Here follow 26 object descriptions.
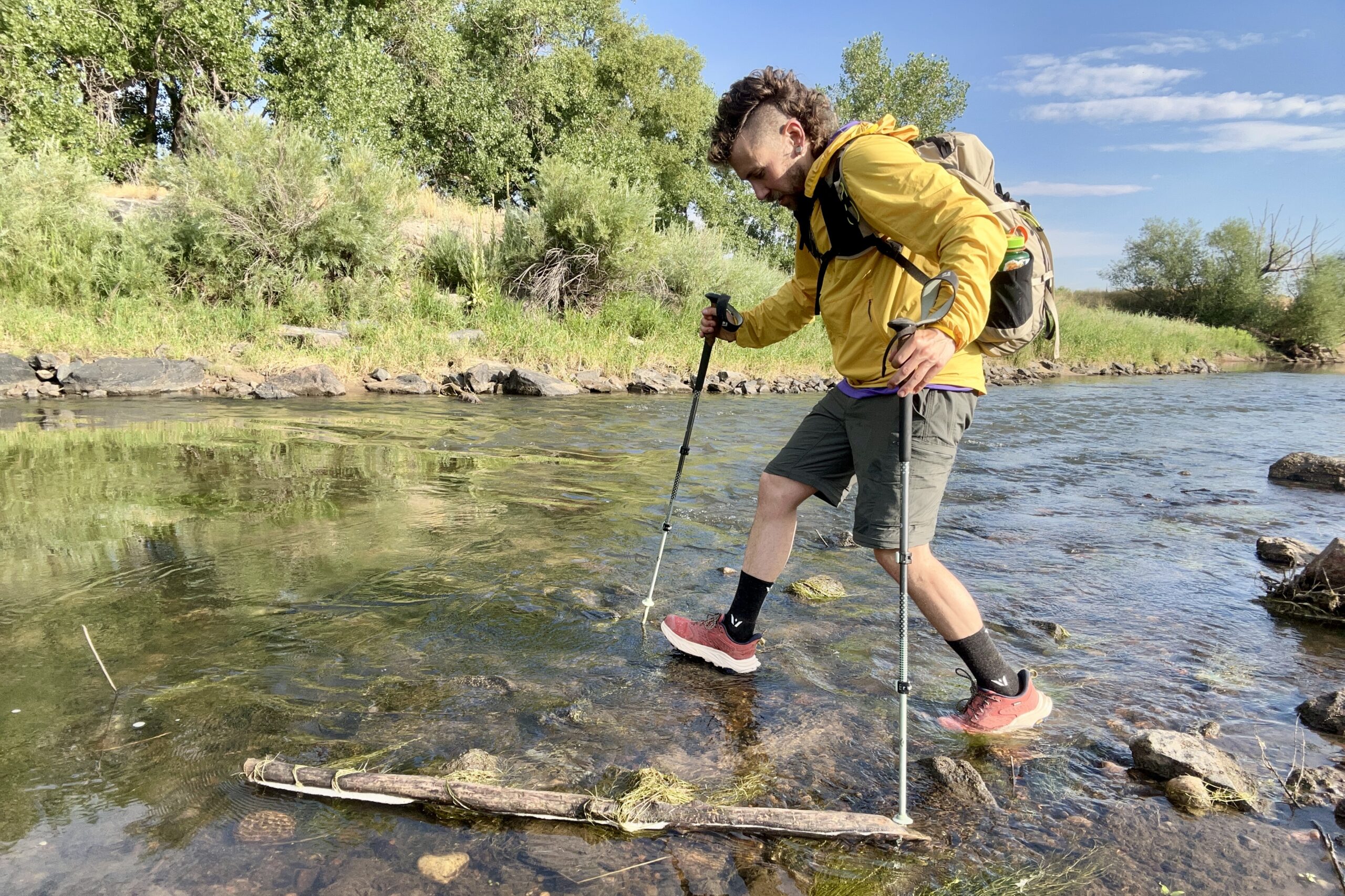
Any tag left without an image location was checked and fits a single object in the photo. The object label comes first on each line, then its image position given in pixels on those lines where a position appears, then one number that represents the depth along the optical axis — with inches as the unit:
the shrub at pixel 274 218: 643.5
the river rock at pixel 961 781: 109.1
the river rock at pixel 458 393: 565.0
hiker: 109.8
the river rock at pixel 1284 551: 222.4
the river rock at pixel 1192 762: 110.2
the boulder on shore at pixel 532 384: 613.0
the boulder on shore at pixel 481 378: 611.8
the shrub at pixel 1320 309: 1739.7
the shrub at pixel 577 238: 770.2
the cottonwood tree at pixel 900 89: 1847.9
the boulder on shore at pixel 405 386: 585.9
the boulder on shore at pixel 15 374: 479.2
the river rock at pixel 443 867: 89.9
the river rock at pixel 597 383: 665.6
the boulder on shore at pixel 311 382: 549.6
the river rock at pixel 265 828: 95.3
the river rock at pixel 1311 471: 345.1
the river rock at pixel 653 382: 685.9
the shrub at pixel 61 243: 583.2
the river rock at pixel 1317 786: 110.4
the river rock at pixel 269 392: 526.0
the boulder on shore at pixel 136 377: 501.7
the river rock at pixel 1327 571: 181.2
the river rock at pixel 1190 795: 107.7
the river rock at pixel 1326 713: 130.4
